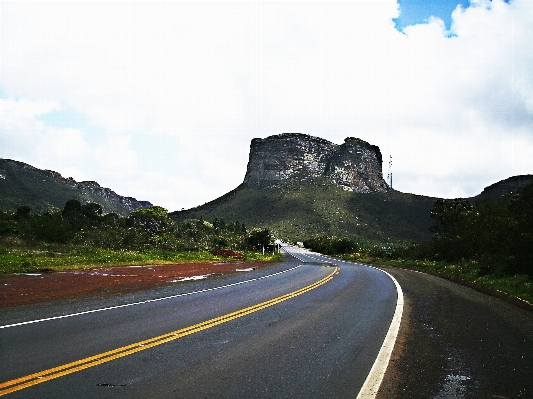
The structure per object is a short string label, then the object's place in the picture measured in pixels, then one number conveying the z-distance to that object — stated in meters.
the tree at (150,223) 61.42
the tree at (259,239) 67.00
